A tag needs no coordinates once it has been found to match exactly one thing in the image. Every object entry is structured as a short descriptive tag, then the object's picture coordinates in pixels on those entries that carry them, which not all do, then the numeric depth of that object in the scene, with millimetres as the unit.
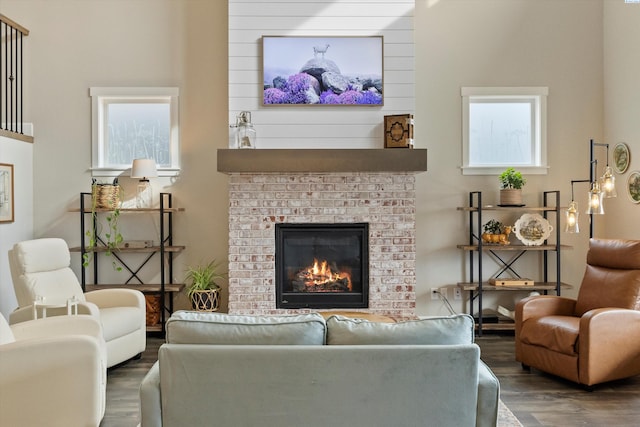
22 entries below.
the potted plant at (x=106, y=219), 5352
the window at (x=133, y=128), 5551
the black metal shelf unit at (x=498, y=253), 5316
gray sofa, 2221
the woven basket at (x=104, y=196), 5352
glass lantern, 5184
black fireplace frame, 5281
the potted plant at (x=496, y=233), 5426
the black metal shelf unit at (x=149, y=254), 5327
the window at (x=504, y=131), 5711
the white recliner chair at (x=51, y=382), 2693
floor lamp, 4274
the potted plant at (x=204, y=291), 5289
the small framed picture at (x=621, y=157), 5254
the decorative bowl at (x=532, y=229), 5438
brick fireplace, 5234
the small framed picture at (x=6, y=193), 5031
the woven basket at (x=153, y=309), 5395
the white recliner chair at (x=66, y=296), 4070
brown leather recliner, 3725
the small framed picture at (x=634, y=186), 5086
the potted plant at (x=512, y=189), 5340
